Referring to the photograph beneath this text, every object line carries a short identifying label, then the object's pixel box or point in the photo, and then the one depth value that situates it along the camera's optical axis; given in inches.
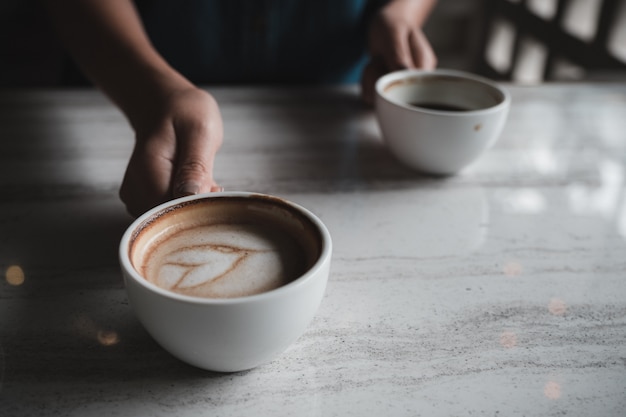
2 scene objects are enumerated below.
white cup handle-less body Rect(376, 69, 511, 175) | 34.6
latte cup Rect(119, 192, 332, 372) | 18.9
